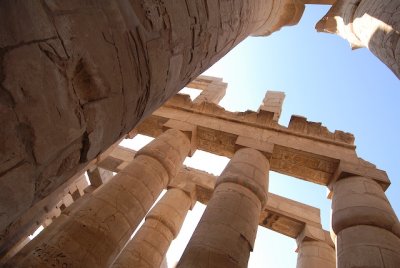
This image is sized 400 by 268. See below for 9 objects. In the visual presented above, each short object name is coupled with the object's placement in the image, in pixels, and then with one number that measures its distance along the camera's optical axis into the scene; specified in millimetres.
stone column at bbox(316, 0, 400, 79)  4301
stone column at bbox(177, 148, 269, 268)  3900
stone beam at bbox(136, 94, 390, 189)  6277
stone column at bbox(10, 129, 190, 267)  3834
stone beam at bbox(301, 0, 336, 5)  8773
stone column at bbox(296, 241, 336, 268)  8234
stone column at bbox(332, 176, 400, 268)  3998
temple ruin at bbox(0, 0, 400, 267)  1474
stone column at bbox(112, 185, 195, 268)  7098
